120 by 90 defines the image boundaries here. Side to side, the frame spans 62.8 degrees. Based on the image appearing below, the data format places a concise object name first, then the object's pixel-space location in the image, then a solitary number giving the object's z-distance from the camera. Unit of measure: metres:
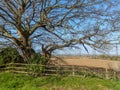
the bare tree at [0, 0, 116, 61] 7.45
